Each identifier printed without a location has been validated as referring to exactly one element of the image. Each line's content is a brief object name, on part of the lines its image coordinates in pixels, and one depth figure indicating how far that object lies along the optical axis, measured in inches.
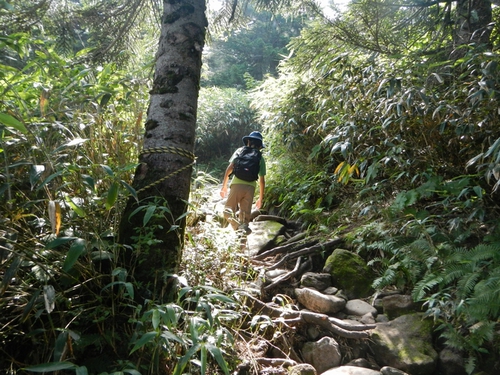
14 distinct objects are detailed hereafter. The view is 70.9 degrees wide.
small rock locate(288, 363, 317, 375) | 92.7
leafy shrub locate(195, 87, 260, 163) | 507.8
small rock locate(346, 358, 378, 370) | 100.4
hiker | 203.3
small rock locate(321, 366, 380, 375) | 91.7
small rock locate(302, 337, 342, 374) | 101.6
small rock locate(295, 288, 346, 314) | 120.9
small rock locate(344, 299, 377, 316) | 119.4
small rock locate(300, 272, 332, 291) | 134.5
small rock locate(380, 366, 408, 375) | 91.1
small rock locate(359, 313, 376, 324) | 113.7
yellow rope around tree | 98.6
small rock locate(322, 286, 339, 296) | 131.6
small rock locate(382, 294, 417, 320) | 112.7
